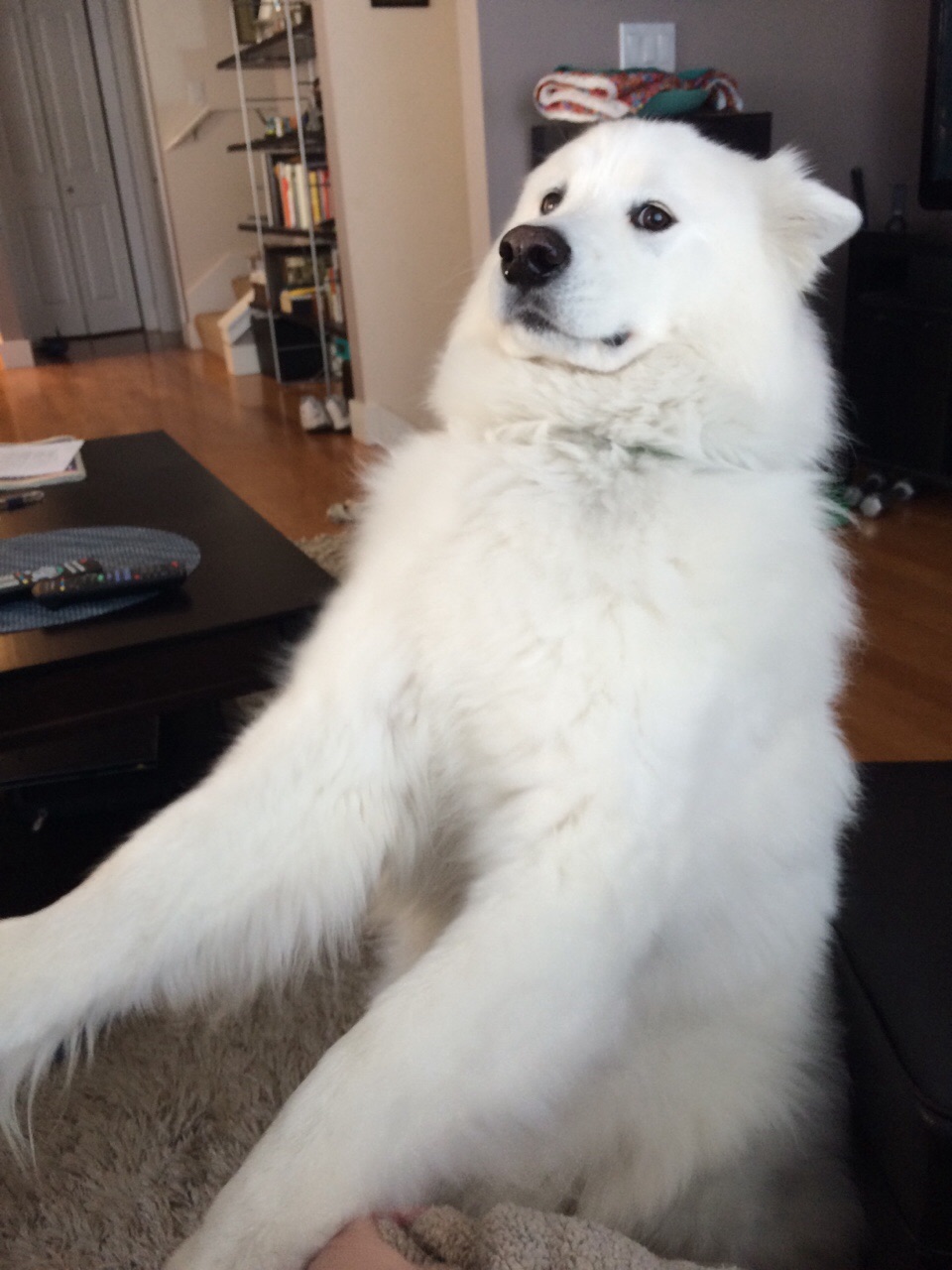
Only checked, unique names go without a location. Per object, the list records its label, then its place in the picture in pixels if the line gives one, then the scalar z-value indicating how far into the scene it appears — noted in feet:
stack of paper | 6.67
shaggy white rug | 3.69
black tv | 8.98
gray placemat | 4.46
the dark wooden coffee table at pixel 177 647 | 4.15
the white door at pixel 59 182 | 23.77
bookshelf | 15.66
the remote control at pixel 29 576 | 4.58
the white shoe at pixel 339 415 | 15.11
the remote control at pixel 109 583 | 4.47
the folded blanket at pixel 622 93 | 9.25
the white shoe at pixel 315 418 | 15.17
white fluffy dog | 2.69
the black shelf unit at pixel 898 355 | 9.73
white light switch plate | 10.30
